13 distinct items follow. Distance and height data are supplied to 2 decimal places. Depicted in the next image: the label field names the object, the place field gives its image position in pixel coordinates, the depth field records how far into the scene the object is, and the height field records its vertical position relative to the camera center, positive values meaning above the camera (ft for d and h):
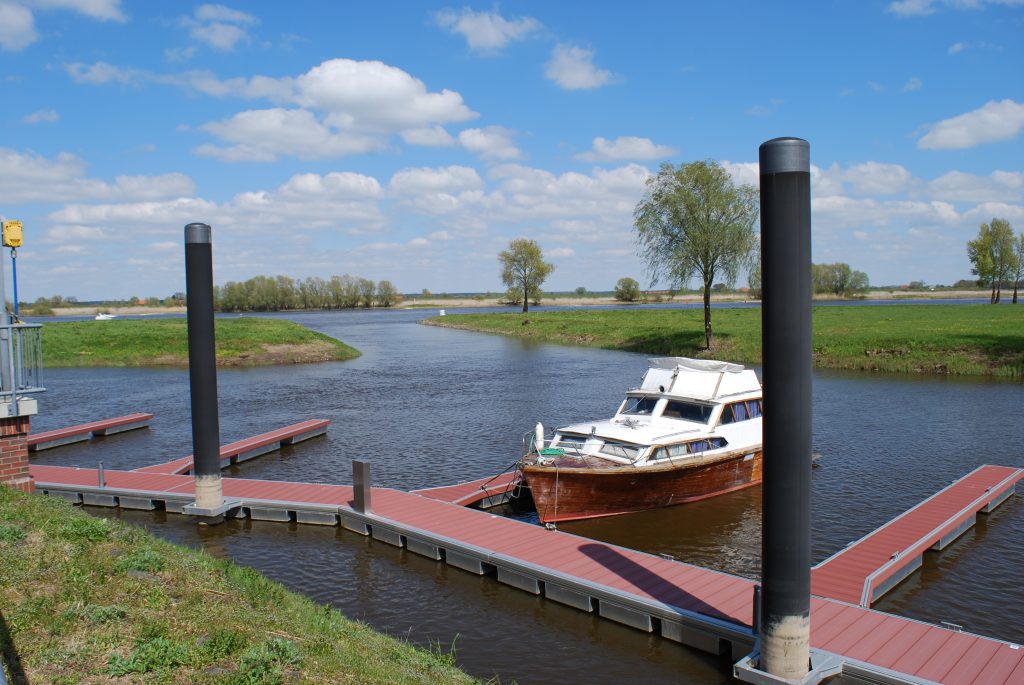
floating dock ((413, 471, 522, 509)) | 59.01 -15.00
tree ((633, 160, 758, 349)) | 175.11 +21.14
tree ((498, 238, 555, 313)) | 355.77 +21.98
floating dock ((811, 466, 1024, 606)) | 39.98 -15.27
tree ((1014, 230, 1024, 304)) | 281.95 +17.71
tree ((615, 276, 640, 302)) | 583.58 +16.04
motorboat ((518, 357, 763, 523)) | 53.61 -11.35
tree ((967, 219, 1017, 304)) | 282.97 +18.75
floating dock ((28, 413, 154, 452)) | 86.84 -14.25
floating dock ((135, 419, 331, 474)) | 71.31 -14.63
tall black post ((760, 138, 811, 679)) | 28.27 -3.43
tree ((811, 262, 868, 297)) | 490.49 +16.96
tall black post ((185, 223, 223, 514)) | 52.21 -3.72
